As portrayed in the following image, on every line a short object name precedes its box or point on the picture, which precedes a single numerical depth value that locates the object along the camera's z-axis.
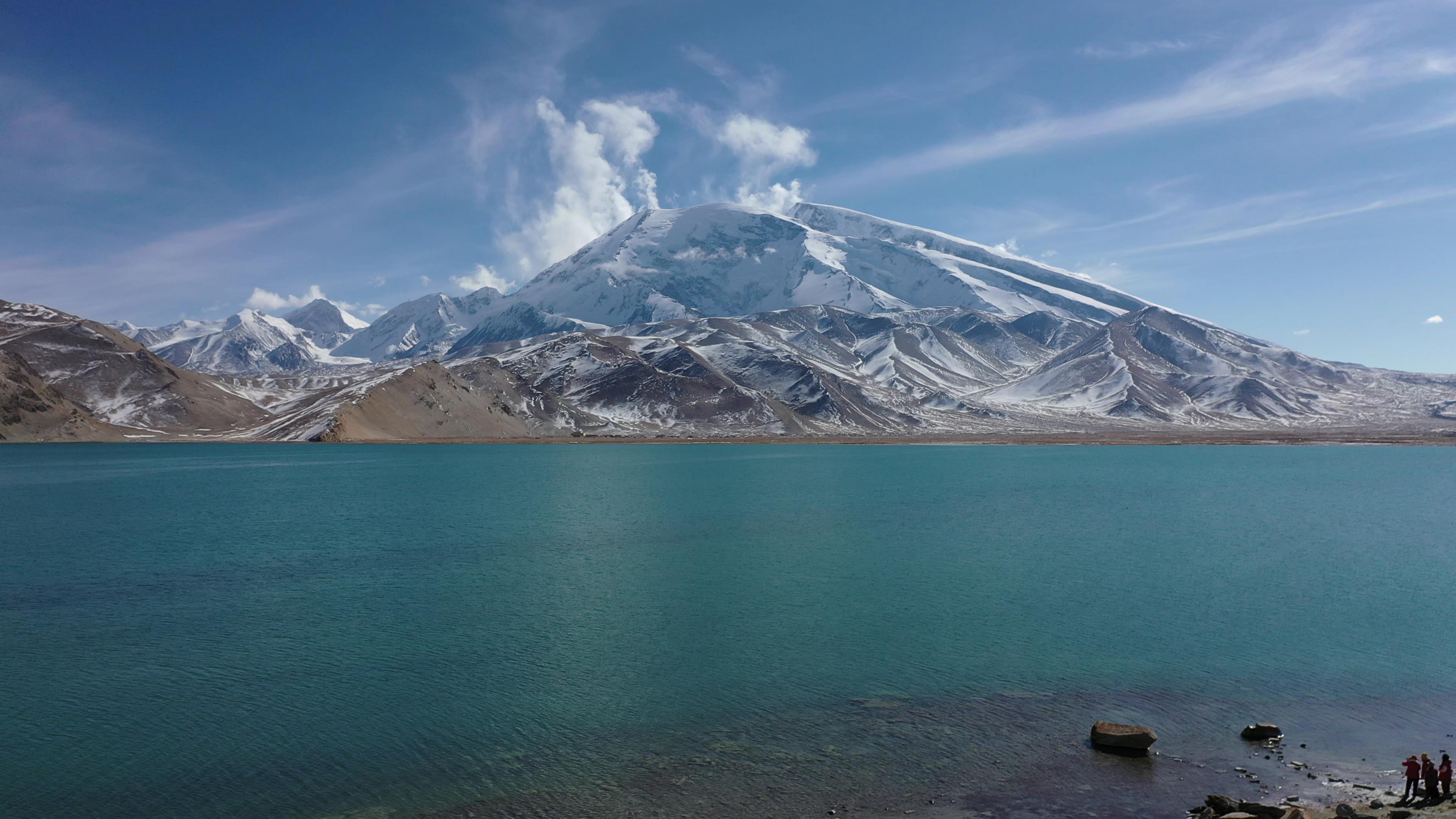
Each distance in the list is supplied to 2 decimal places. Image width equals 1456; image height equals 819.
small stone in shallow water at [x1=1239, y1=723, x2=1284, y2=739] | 31.52
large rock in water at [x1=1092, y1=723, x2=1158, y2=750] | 30.38
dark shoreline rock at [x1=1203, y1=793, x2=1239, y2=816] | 24.77
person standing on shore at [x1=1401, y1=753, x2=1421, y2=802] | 25.78
